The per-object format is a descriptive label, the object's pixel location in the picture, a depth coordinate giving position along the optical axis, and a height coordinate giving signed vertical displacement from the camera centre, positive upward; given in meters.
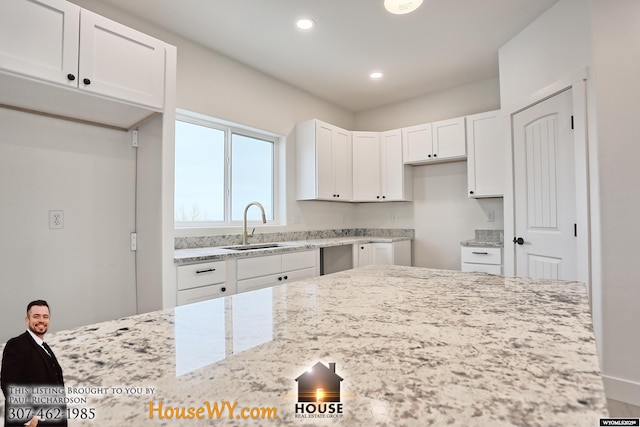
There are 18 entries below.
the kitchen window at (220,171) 2.91 +0.52
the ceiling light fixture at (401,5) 2.02 +1.37
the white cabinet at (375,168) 4.20 +0.71
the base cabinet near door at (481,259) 3.16 -0.38
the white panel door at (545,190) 2.36 +0.25
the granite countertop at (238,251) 2.22 -0.23
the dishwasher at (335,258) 3.95 -0.45
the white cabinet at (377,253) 3.83 -0.38
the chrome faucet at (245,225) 3.05 -0.03
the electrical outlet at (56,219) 1.97 +0.03
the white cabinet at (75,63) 1.54 +0.86
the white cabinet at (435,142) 3.62 +0.94
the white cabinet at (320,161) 3.73 +0.73
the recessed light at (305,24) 2.58 +1.62
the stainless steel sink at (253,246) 2.95 -0.23
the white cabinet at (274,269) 2.55 -0.41
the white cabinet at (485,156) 3.30 +0.69
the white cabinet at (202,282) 2.16 -0.42
